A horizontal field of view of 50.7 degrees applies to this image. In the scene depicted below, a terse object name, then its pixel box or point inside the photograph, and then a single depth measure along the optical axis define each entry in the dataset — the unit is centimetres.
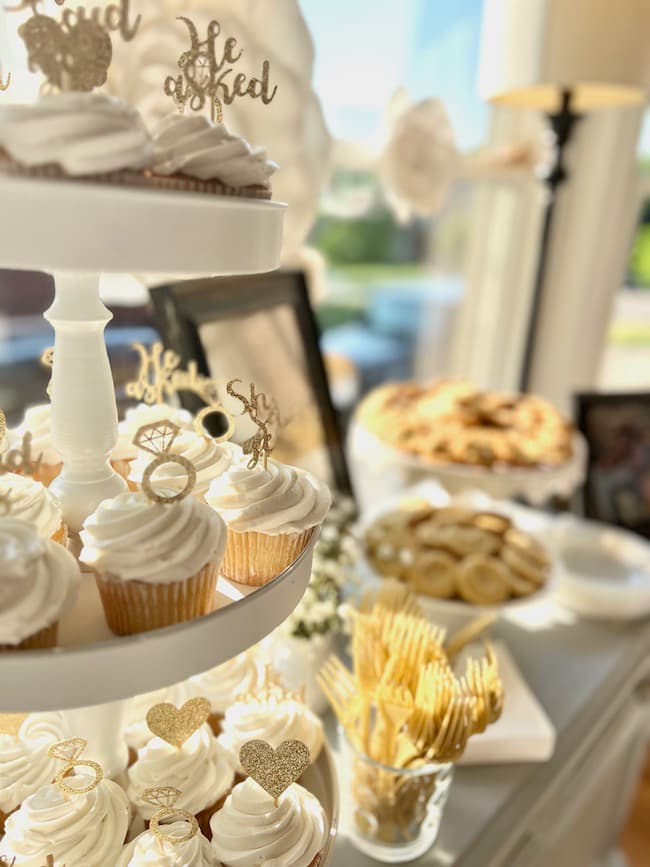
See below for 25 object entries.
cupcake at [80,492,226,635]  45
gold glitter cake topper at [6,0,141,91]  40
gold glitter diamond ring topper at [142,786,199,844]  53
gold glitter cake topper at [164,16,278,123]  47
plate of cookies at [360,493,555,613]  103
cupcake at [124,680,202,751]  68
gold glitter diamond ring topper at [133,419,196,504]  46
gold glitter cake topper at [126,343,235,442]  62
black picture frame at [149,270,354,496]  96
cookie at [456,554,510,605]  102
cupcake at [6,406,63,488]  60
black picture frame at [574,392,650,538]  162
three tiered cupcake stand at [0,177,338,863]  38
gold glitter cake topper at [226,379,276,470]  52
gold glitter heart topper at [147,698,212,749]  59
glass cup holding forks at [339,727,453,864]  72
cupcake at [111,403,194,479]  64
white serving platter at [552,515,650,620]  122
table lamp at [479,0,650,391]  125
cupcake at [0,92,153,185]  38
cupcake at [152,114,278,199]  43
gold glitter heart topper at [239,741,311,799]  54
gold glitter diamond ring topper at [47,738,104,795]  54
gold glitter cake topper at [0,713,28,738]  60
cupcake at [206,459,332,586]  52
